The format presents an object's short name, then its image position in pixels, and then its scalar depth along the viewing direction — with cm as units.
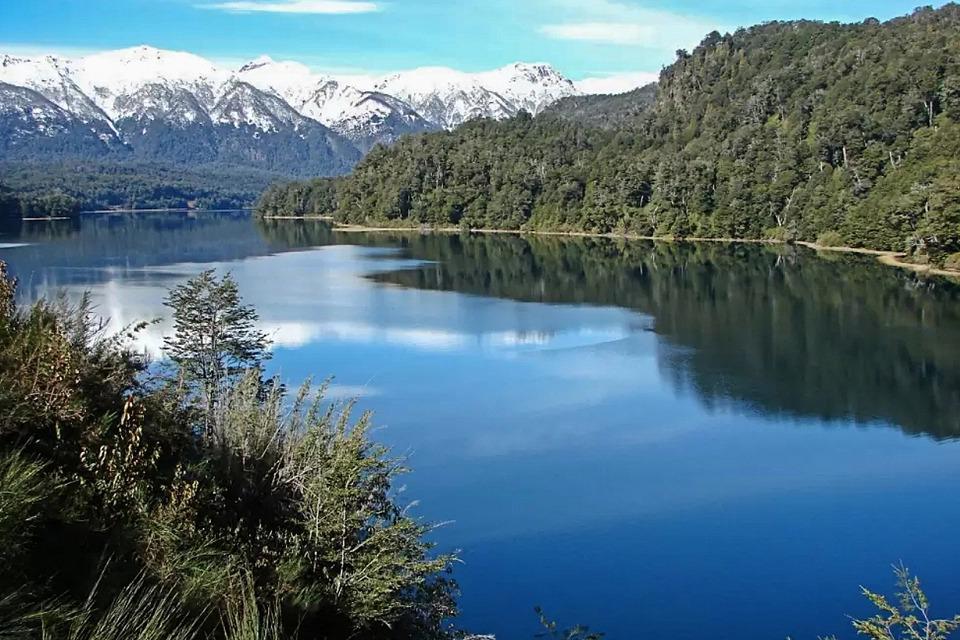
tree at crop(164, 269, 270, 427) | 2391
